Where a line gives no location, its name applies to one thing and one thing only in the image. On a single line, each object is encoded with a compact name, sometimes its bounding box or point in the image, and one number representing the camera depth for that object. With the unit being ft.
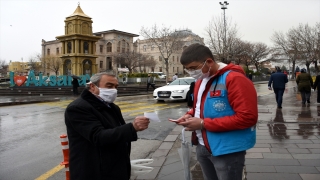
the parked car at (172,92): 53.98
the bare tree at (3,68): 285.74
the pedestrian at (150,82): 92.16
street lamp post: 95.71
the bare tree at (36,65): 246.88
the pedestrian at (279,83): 38.65
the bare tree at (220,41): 102.71
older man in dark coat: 7.68
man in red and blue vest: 7.29
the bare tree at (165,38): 128.57
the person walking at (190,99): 26.77
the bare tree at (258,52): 212.02
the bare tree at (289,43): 111.29
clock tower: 116.88
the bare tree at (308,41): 99.19
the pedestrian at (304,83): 44.34
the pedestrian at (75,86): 86.17
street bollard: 12.03
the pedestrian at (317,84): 45.46
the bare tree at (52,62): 222.54
